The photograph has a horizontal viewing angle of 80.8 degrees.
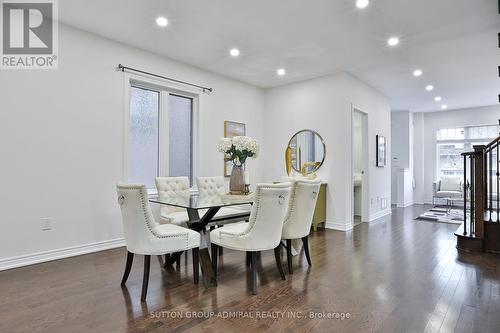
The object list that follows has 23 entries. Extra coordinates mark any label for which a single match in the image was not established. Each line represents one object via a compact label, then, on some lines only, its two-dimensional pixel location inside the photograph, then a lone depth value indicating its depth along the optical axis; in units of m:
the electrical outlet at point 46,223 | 3.35
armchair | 7.43
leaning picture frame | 5.45
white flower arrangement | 3.26
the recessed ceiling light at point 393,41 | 3.83
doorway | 5.95
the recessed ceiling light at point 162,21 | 3.38
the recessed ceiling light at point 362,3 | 2.96
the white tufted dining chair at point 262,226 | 2.50
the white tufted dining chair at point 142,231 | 2.38
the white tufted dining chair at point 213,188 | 3.86
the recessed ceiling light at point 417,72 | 5.08
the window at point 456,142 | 8.05
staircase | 3.75
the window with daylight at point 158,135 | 4.27
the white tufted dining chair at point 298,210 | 2.94
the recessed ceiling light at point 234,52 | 4.30
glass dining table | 2.65
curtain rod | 3.99
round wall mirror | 5.48
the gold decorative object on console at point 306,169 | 5.46
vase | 3.44
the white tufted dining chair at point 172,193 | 3.51
